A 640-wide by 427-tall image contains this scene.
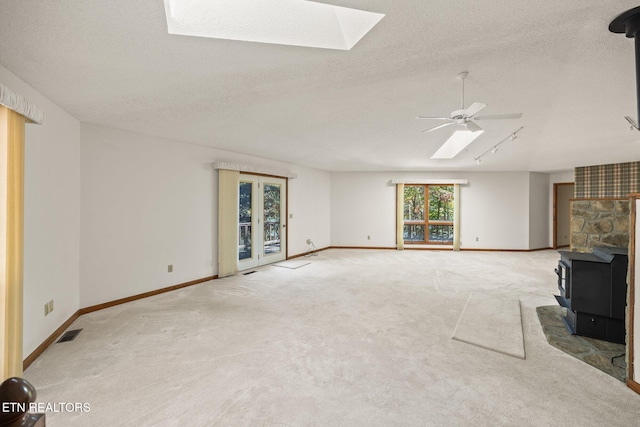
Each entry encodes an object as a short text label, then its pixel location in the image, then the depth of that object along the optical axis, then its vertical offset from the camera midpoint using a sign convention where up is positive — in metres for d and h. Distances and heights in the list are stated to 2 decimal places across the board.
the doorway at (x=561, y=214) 8.49 -0.07
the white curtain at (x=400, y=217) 8.38 -0.19
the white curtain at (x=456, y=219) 8.20 -0.23
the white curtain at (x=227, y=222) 5.12 -0.21
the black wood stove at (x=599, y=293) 2.66 -0.79
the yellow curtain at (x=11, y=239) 1.94 -0.21
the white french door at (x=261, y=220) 5.77 -0.22
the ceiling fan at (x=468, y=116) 2.72 +1.00
